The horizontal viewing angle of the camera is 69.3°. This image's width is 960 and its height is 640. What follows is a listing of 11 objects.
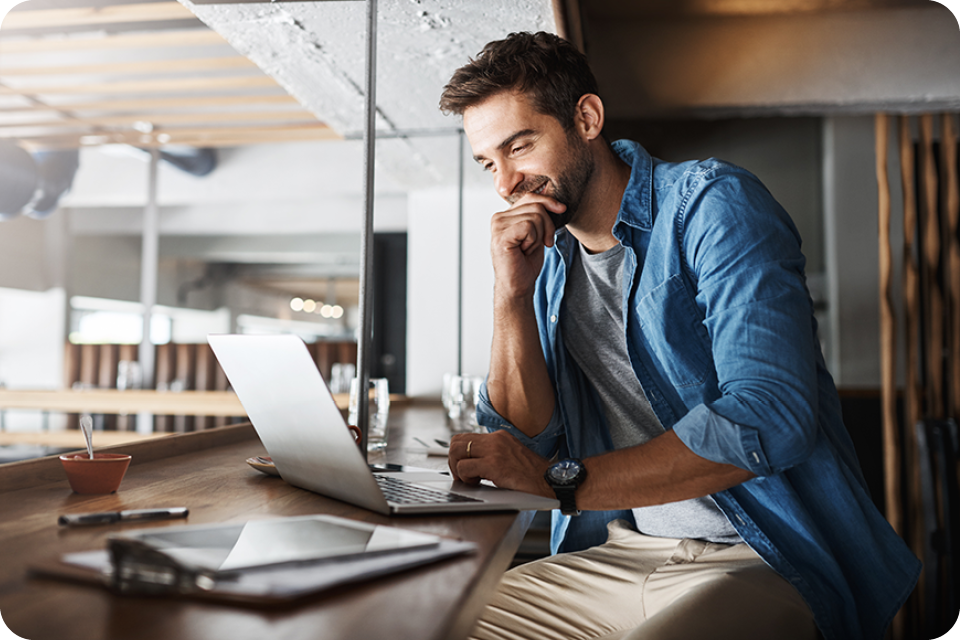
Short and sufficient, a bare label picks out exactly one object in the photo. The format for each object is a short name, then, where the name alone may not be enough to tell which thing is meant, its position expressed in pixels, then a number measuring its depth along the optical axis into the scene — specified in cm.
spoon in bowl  98
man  94
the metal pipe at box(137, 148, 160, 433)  491
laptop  80
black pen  77
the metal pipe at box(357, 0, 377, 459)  126
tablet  55
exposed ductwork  499
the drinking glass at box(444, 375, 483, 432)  206
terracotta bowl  96
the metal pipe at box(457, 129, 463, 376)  313
